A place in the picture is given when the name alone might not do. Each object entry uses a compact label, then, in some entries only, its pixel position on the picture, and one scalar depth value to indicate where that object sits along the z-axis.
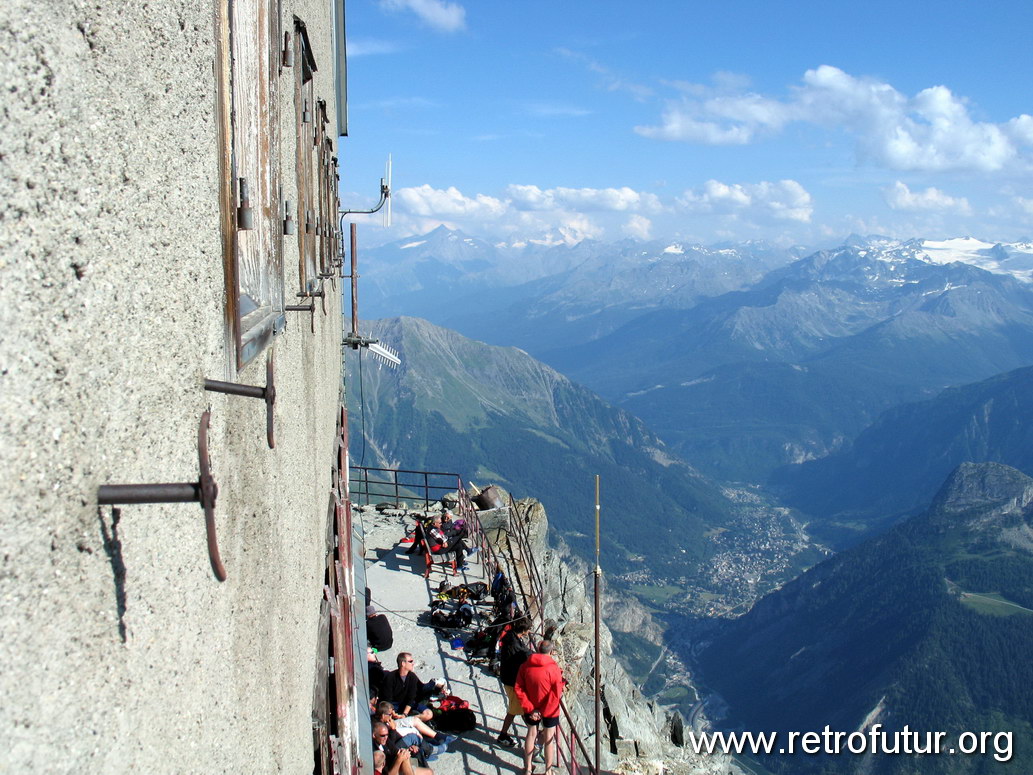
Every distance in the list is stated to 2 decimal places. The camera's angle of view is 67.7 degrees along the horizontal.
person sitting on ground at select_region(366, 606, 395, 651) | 13.38
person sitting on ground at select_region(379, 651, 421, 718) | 10.98
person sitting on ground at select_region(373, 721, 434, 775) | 9.02
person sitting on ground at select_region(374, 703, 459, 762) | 10.38
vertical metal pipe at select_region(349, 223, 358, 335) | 19.45
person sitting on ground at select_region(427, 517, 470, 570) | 18.73
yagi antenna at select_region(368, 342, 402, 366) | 18.23
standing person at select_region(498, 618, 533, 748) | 11.26
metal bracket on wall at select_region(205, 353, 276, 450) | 1.95
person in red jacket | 9.41
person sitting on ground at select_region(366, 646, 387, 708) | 11.15
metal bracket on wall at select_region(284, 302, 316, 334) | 4.16
